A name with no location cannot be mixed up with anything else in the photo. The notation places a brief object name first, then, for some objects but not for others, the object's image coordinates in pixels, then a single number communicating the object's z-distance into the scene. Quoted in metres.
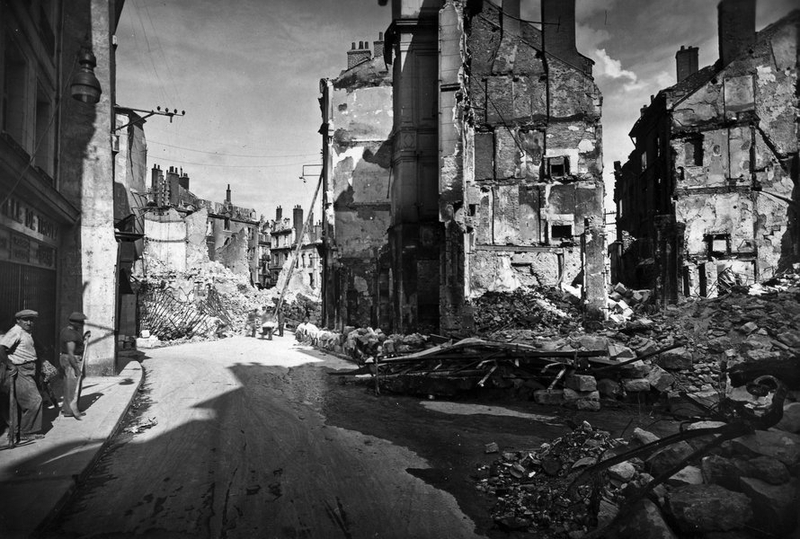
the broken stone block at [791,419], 3.32
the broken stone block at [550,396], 8.45
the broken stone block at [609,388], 8.45
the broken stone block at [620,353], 8.92
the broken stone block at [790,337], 9.12
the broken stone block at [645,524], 3.04
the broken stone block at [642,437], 4.13
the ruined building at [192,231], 44.07
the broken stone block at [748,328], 10.82
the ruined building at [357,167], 22.31
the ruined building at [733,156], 23.78
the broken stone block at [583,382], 8.35
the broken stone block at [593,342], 9.41
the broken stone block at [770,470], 2.93
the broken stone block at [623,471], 4.06
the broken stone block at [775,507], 2.70
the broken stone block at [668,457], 3.68
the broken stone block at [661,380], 8.44
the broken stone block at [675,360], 8.97
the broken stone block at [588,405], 8.05
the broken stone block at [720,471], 3.18
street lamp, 7.63
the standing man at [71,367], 6.83
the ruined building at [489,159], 15.30
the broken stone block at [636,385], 8.41
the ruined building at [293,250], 48.02
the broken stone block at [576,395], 8.21
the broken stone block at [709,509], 2.89
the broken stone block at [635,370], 8.60
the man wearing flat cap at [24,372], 5.56
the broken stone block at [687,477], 3.37
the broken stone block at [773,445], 3.02
